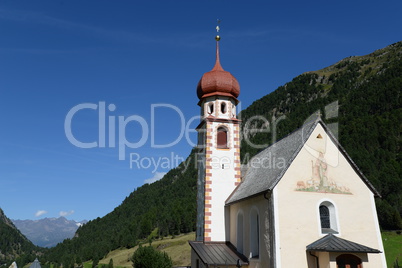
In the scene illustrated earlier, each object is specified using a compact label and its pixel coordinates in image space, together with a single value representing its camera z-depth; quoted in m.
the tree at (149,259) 41.69
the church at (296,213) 16.73
